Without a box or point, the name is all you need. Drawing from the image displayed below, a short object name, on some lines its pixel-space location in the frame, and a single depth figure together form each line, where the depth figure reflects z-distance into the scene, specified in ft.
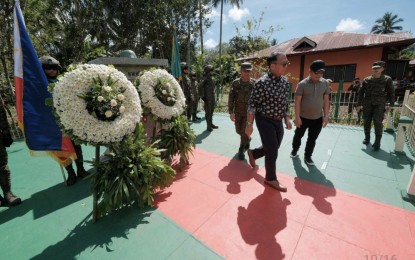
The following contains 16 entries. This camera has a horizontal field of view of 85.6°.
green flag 19.89
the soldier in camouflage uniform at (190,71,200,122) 25.33
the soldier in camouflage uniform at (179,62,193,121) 23.35
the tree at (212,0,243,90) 66.65
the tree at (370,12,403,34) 148.56
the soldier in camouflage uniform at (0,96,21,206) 9.67
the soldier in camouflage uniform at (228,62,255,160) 13.87
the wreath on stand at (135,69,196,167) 10.93
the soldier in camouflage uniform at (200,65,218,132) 21.77
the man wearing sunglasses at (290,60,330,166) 12.17
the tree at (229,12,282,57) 42.32
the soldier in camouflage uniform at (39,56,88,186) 10.38
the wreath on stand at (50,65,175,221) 7.16
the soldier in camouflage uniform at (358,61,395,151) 14.49
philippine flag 8.54
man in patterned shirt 9.48
